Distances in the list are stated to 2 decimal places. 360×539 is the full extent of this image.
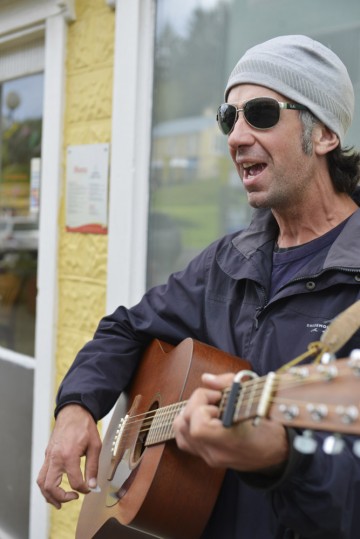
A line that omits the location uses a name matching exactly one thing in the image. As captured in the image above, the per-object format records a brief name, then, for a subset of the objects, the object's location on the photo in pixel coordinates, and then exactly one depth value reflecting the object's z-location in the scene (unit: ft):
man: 4.60
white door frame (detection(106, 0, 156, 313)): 10.48
